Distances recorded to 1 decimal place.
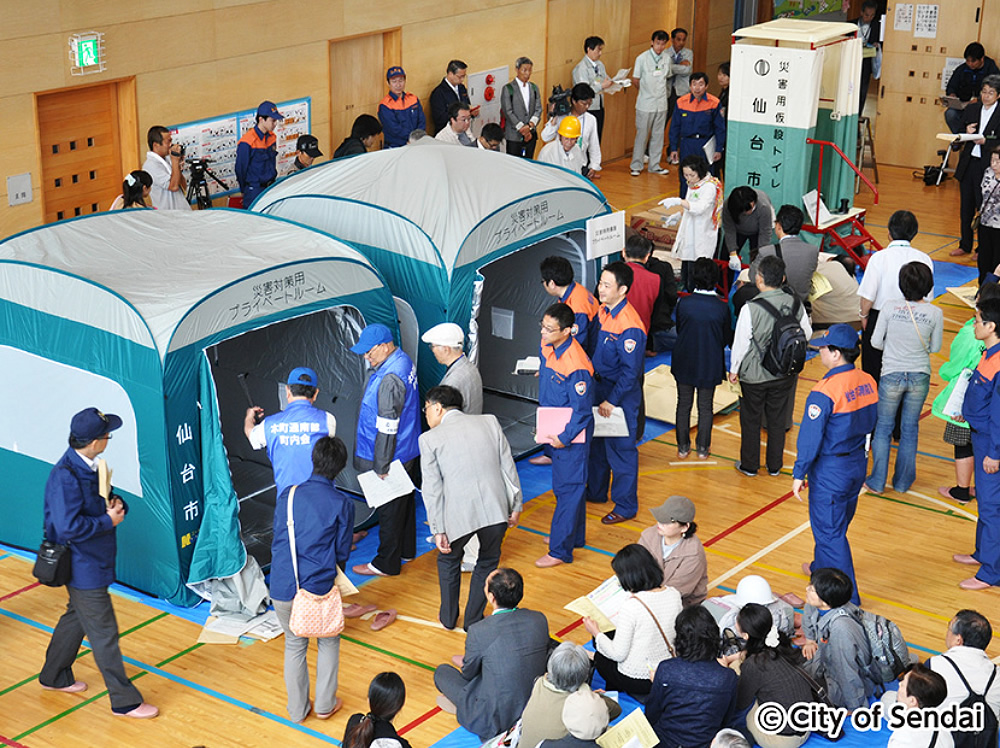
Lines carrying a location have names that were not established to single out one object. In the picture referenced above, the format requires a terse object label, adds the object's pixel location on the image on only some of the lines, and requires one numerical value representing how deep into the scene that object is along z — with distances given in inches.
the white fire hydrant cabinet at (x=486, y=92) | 674.8
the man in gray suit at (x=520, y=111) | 681.6
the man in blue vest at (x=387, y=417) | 329.7
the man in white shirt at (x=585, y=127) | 632.8
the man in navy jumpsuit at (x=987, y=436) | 337.1
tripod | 521.0
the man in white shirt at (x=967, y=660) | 250.4
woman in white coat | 484.7
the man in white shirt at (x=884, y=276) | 402.6
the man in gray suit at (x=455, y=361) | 332.8
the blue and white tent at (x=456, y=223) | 385.4
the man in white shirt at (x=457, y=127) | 587.8
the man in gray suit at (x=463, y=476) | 299.0
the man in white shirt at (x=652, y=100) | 745.6
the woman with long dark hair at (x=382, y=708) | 220.8
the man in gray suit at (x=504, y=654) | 262.7
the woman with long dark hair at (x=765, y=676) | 267.7
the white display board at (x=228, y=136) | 525.3
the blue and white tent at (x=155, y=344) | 315.9
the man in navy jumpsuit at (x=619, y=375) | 364.5
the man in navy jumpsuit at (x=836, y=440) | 317.4
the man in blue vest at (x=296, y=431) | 303.9
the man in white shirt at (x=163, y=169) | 487.8
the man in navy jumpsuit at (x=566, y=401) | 339.0
